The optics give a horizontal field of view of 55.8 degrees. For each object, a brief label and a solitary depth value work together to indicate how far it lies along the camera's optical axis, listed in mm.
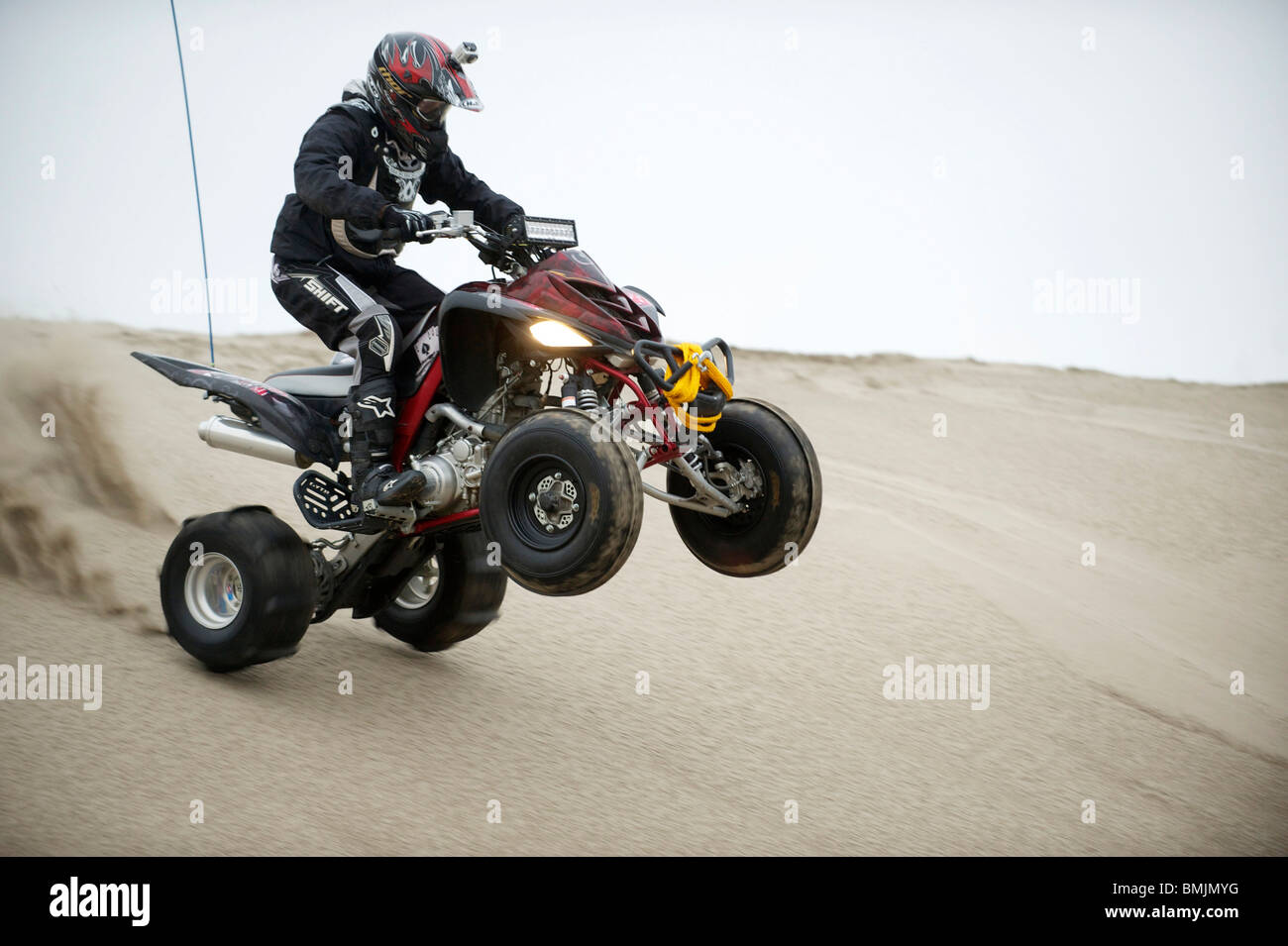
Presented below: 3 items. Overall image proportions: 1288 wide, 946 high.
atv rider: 5223
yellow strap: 4797
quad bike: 4691
